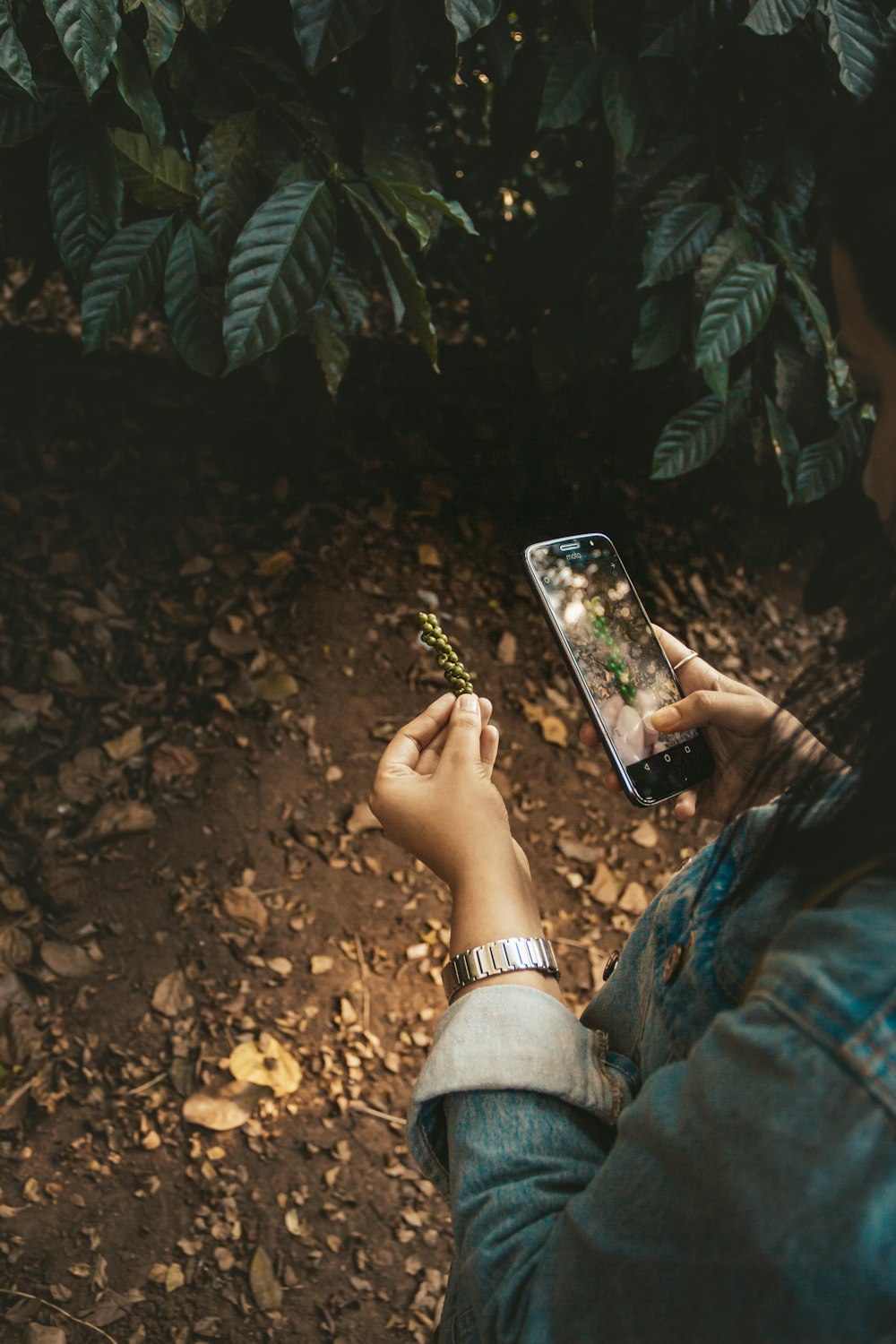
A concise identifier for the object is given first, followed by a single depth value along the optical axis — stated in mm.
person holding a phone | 519
